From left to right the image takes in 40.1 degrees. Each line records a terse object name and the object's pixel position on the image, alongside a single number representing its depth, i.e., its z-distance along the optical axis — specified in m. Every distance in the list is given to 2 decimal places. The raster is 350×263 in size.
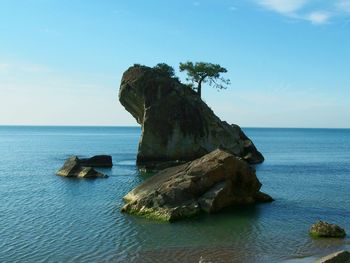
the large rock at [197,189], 30.06
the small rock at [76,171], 50.59
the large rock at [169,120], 61.81
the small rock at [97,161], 62.31
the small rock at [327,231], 25.08
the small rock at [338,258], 17.69
